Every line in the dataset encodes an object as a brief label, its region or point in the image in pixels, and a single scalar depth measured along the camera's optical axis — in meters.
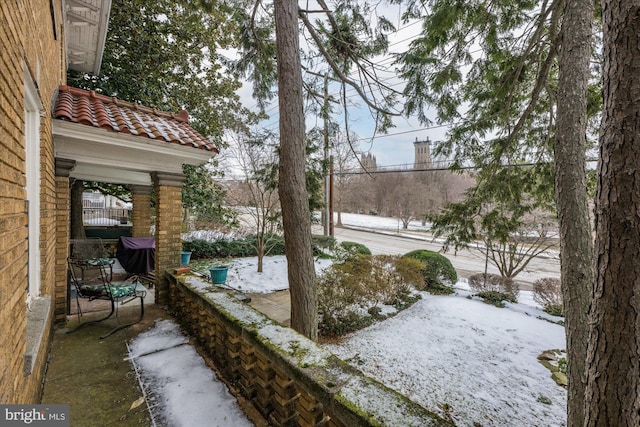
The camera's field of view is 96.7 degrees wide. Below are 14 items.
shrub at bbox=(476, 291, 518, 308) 7.24
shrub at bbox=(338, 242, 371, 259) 11.13
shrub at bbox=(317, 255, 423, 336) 5.38
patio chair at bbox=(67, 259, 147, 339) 3.75
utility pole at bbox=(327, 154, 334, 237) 12.10
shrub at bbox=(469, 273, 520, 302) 7.52
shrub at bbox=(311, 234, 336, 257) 11.49
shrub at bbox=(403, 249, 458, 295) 8.44
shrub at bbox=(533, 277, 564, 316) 6.71
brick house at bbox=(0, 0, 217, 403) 1.32
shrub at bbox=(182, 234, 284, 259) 10.12
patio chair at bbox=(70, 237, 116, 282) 5.41
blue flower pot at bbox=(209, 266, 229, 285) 6.76
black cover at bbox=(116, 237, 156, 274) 6.35
